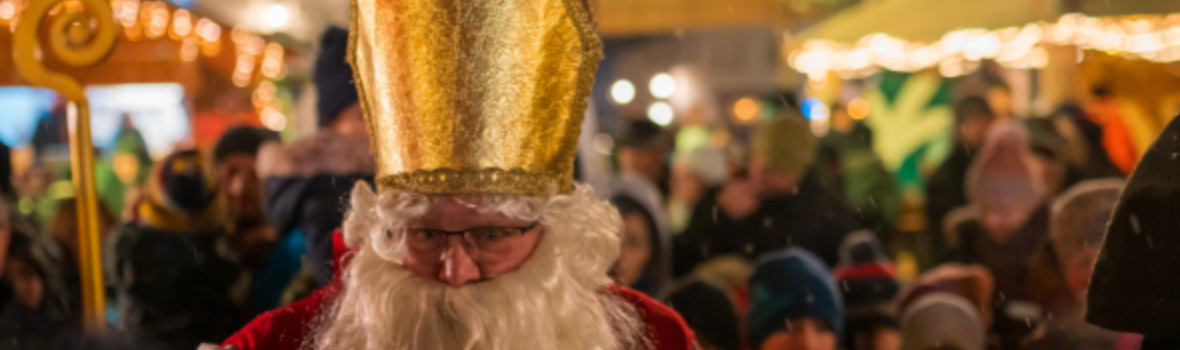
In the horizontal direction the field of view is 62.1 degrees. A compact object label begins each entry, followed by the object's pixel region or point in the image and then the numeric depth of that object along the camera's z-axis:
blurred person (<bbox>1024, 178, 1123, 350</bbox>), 2.76
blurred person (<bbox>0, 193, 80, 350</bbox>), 3.11
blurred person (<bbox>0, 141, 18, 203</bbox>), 3.38
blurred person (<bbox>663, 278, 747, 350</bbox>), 3.59
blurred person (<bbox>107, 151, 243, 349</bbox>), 3.18
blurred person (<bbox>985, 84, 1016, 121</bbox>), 5.37
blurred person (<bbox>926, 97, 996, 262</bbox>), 4.44
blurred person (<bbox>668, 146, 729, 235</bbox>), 4.70
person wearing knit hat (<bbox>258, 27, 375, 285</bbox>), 2.84
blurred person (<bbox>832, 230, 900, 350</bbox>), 3.60
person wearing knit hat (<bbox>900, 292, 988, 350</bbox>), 3.59
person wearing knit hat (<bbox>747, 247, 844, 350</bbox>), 3.40
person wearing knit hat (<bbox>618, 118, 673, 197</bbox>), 5.24
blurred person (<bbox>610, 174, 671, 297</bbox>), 3.77
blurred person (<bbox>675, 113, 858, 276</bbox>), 3.80
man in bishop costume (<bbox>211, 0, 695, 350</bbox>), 1.87
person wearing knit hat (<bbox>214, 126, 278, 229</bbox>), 3.45
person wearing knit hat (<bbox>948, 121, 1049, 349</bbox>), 3.62
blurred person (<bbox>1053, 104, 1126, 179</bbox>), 4.26
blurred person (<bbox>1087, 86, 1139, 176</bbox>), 4.04
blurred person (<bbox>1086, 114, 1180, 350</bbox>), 1.92
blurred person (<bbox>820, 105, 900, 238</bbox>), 4.82
